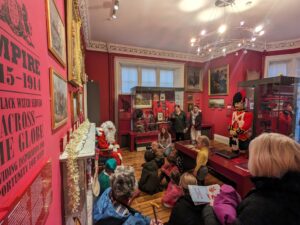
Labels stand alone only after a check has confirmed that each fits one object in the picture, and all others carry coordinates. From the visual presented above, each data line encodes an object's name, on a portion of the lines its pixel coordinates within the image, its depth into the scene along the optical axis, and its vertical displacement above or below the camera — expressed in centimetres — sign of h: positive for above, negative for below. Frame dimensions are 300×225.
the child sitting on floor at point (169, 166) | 317 -126
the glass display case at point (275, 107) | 336 -9
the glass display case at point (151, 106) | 552 -9
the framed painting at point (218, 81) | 604 +88
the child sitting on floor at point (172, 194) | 251 -142
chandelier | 299 +193
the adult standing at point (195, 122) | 558 -64
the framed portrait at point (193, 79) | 690 +104
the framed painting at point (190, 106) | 687 -11
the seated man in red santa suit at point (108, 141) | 325 -82
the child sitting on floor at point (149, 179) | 292 -138
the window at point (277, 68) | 547 +119
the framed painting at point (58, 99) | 116 +4
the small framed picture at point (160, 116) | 580 -45
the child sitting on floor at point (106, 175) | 229 -104
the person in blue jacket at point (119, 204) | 143 -96
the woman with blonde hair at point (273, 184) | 92 -49
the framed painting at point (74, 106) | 207 -3
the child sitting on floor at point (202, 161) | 264 -97
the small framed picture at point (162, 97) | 582 +23
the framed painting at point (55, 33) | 112 +57
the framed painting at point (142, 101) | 556 +9
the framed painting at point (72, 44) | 177 +72
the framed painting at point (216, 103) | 624 +1
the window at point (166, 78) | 681 +108
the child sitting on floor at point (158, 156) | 330 -107
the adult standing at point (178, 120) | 539 -55
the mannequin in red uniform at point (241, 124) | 340 -45
